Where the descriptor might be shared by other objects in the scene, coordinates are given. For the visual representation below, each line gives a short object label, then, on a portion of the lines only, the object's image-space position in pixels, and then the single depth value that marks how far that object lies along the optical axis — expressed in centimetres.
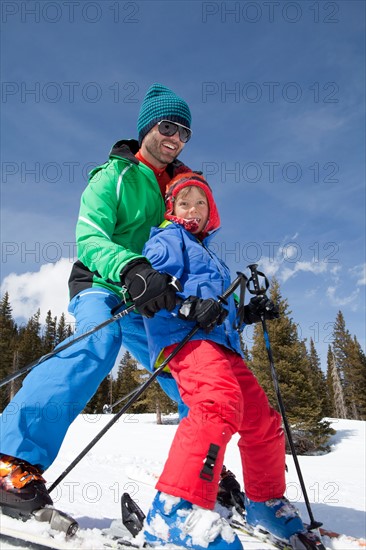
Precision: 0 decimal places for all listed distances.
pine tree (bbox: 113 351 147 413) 3982
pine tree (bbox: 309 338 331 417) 5789
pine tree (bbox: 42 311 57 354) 5206
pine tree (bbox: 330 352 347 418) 4497
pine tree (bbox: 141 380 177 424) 2631
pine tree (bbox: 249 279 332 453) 2077
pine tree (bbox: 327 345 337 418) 5583
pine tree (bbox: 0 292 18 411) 3644
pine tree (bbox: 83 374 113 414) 4113
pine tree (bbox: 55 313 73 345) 5281
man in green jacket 221
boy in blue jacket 183
